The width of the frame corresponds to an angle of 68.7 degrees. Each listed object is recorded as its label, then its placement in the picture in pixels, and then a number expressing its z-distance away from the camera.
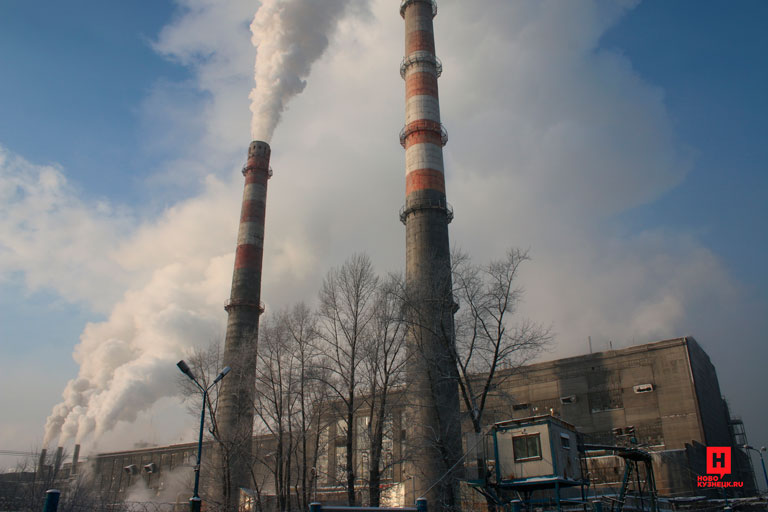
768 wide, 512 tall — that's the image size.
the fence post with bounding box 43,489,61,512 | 8.62
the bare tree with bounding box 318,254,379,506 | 24.27
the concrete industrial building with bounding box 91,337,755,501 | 29.91
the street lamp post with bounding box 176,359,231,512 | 12.41
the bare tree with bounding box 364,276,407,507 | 23.63
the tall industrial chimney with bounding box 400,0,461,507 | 24.92
